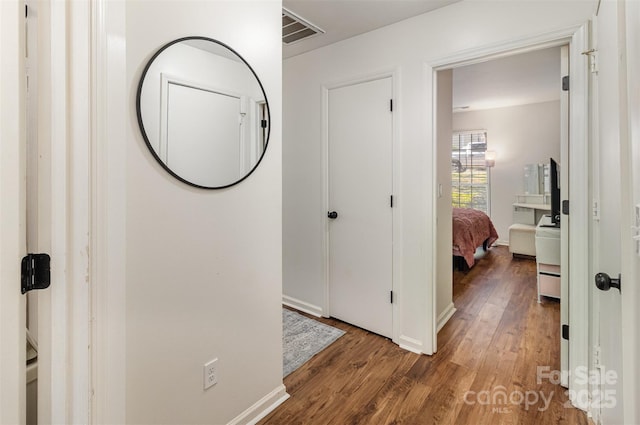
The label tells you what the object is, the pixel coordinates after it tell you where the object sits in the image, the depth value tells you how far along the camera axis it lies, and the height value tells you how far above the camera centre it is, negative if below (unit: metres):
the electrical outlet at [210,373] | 1.43 -0.74
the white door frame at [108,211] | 0.96 +0.00
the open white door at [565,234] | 1.85 -0.15
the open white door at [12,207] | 0.80 +0.01
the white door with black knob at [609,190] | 1.01 +0.07
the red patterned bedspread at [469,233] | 4.03 -0.34
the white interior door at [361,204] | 2.51 +0.04
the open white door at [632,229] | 0.83 -0.06
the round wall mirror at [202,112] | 1.21 +0.41
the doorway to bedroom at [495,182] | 2.72 +0.43
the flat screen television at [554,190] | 2.87 +0.16
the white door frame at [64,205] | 0.89 +0.01
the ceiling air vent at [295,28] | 2.32 +1.43
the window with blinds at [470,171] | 6.32 +0.76
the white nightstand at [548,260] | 3.12 -0.52
